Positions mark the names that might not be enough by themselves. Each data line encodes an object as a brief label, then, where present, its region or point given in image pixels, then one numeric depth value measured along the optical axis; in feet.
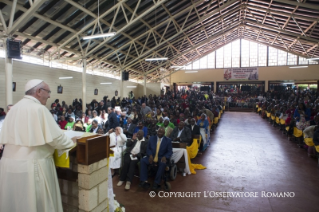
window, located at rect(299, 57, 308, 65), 65.83
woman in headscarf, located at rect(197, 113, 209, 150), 20.33
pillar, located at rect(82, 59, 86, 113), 35.87
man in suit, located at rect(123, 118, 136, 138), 20.14
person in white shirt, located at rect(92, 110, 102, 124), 26.34
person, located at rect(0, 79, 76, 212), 5.11
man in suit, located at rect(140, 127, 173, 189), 12.55
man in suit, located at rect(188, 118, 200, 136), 18.98
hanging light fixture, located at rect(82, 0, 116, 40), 23.56
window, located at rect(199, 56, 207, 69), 77.10
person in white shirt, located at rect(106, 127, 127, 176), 14.20
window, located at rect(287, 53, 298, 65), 67.08
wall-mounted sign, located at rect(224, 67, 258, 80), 70.39
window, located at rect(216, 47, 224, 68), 74.64
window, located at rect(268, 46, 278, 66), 69.05
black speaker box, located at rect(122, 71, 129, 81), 47.66
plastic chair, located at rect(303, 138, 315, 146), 17.81
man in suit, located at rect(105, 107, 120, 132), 21.39
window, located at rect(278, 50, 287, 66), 68.33
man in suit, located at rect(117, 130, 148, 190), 13.12
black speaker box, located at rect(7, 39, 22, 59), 21.07
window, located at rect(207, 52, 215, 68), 75.92
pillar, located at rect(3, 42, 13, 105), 21.62
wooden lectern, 5.56
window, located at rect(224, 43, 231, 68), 73.60
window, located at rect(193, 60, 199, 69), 78.23
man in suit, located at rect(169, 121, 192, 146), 17.37
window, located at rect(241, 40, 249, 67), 71.61
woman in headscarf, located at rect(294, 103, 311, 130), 21.69
